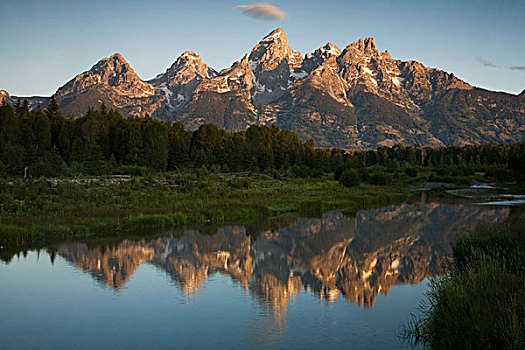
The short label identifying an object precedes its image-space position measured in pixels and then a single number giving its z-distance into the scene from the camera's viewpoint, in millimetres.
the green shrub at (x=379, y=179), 81812
